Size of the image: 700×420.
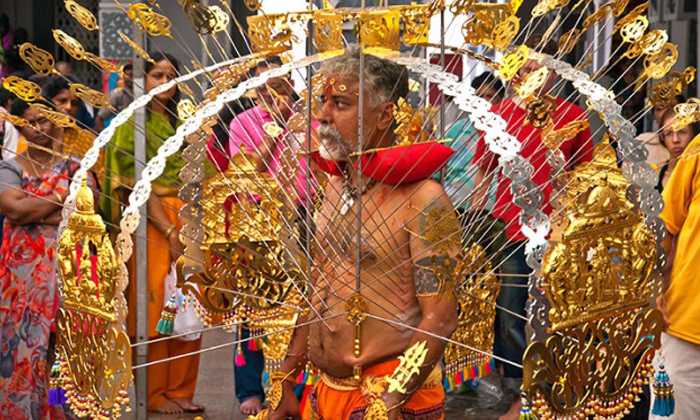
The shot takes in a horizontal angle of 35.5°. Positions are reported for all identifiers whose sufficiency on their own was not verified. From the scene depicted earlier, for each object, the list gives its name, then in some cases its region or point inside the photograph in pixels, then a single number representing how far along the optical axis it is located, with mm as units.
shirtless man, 2783
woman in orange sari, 4848
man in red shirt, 4211
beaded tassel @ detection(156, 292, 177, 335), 3566
